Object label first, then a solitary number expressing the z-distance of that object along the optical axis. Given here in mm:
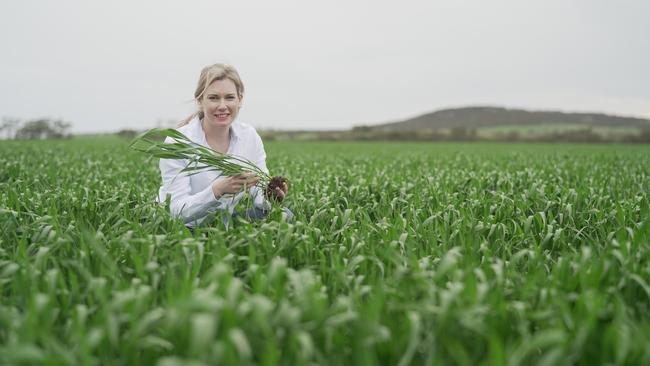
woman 4207
